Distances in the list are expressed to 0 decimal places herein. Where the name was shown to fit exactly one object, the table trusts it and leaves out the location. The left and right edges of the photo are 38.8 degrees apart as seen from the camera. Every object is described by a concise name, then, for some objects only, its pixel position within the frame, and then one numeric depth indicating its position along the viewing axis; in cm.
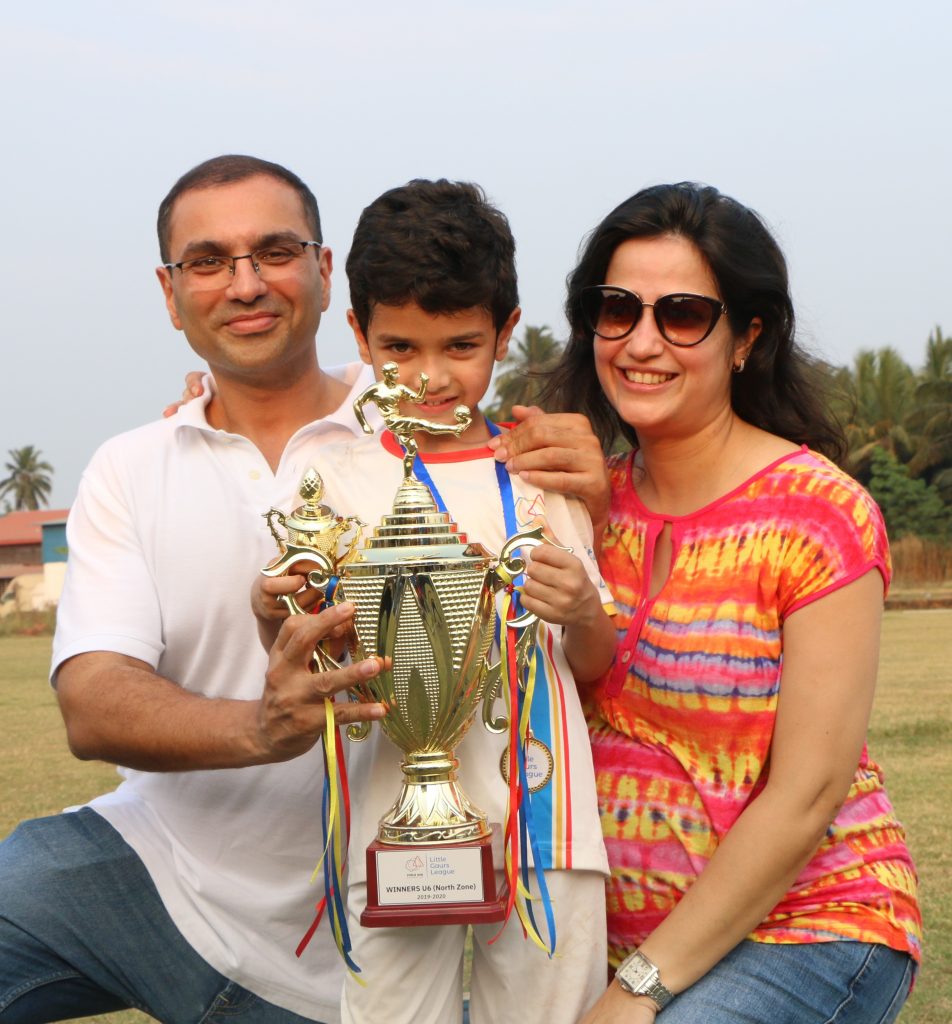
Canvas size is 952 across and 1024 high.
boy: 244
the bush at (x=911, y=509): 3802
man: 316
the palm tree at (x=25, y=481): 8769
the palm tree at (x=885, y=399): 4144
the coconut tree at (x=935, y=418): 4050
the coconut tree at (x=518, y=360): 3775
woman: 249
